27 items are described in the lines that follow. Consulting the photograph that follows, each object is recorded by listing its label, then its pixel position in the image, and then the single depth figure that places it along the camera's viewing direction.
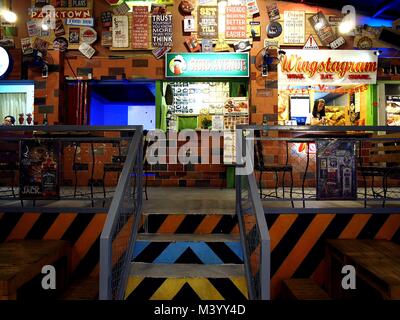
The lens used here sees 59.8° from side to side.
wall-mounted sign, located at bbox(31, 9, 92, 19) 7.08
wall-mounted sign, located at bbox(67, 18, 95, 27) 7.06
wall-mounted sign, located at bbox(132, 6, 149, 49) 7.01
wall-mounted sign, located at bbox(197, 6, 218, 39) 7.01
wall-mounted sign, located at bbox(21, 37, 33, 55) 7.08
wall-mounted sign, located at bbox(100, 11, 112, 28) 7.07
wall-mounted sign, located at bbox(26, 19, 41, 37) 7.11
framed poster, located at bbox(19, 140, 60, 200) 3.81
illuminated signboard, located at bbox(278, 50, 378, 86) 7.03
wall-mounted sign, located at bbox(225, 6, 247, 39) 6.98
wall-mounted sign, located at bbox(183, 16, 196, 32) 7.01
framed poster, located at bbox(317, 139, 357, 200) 3.81
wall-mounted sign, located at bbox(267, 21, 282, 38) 7.02
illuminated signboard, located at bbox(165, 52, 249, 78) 6.93
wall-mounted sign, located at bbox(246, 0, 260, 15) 7.04
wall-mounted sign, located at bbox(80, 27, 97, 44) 7.05
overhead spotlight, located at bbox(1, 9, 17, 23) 6.76
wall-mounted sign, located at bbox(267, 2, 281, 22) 7.06
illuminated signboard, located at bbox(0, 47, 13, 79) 6.81
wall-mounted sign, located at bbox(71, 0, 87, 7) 7.12
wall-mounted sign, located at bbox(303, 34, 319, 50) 7.04
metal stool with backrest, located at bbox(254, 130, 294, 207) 4.39
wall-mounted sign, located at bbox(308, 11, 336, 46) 7.07
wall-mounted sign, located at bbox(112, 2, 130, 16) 7.07
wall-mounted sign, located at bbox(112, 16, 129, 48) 7.03
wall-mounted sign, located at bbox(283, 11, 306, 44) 7.05
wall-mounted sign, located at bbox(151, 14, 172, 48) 7.02
